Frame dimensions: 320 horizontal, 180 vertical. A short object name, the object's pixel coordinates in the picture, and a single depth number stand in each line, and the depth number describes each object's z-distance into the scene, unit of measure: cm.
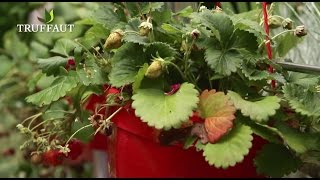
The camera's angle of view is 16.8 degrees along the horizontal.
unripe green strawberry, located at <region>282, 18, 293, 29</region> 110
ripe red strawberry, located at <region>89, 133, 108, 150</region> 131
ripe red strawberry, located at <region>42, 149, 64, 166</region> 113
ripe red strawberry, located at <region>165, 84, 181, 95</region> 105
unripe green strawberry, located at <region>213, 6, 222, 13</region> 110
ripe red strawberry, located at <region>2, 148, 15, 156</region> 171
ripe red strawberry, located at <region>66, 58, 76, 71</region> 114
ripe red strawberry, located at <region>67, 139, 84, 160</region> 122
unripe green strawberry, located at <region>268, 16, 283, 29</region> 112
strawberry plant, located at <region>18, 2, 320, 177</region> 101
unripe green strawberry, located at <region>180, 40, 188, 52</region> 108
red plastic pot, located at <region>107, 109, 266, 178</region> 108
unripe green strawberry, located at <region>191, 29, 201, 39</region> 104
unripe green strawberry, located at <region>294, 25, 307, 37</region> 107
